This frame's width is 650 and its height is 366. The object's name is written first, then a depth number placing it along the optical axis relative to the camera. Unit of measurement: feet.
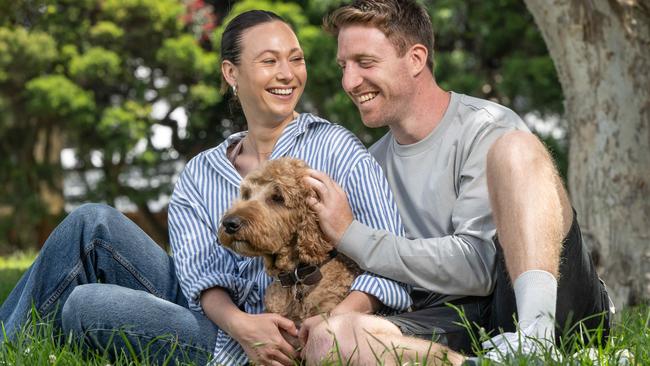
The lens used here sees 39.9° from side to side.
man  10.71
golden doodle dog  11.93
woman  12.26
